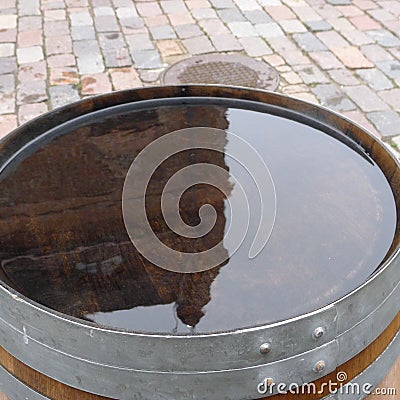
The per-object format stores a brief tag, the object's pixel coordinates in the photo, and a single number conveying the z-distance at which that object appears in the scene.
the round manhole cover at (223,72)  4.52
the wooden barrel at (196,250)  1.34
